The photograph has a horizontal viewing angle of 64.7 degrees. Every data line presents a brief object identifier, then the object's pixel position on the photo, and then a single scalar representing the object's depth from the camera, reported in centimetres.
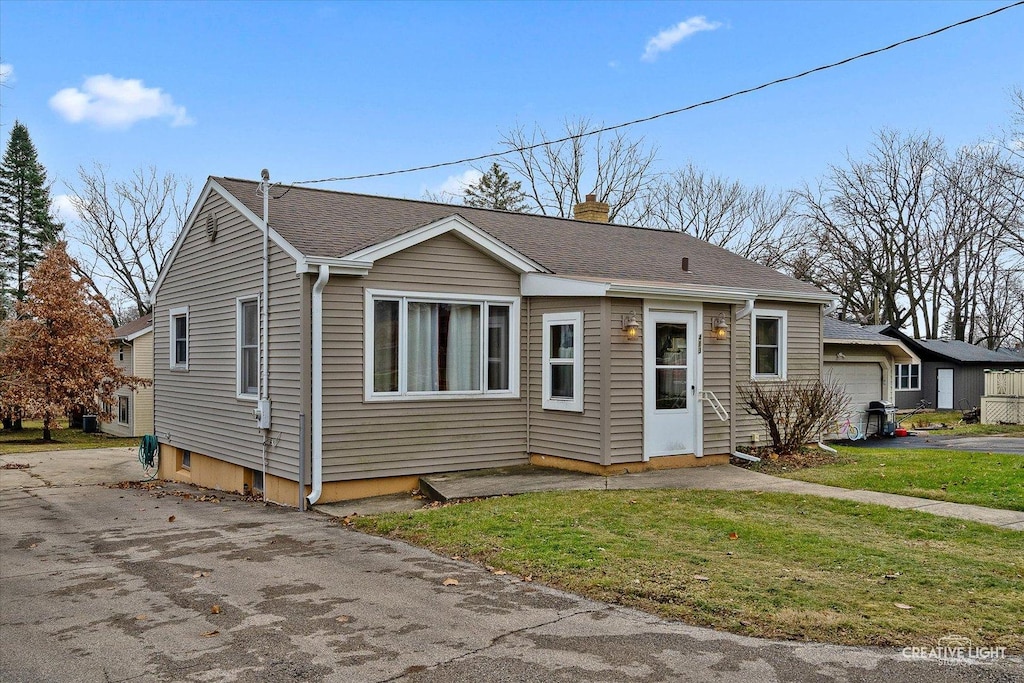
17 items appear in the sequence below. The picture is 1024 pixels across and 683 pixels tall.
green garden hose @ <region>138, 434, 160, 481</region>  1647
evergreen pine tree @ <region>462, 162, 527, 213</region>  3869
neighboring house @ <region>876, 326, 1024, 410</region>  3188
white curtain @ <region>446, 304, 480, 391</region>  1142
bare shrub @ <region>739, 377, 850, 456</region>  1293
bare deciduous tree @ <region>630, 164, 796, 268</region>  3900
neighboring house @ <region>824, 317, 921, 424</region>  2084
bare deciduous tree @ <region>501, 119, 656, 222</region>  3619
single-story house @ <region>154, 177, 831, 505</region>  1051
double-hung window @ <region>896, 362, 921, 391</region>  3184
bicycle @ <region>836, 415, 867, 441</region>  1984
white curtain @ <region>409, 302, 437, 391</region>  1110
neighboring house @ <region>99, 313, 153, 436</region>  3059
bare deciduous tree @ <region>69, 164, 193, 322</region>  4009
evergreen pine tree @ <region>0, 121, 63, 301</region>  3909
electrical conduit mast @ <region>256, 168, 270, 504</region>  1112
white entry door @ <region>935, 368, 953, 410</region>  3222
